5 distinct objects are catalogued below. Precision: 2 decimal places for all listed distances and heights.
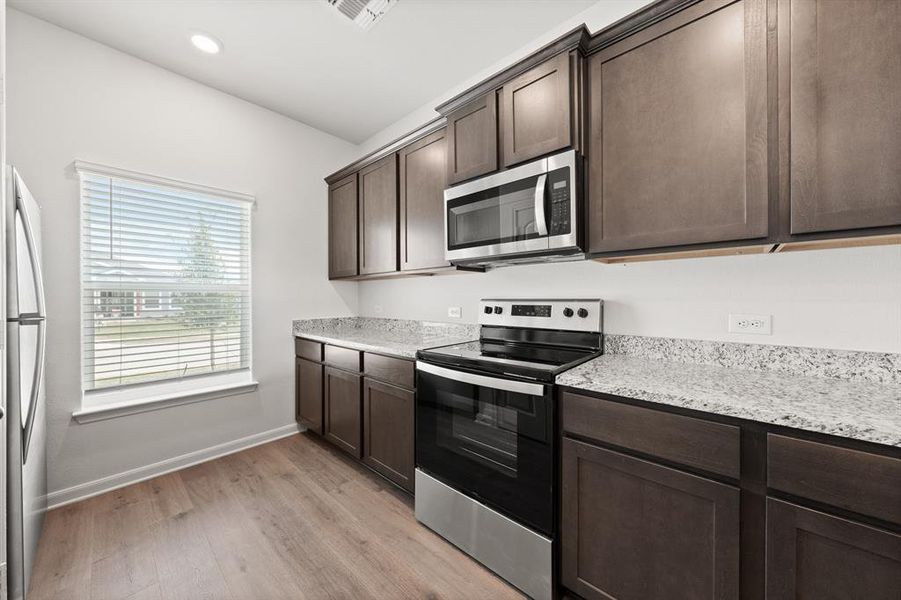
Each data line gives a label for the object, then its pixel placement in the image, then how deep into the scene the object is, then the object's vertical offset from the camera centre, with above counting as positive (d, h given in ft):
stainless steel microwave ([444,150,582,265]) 5.35 +1.41
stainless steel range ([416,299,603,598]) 4.80 -2.09
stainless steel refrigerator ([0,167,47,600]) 4.52 -0.94
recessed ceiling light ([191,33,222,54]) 7.15 +5.23
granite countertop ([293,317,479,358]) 7.66 -0.92
